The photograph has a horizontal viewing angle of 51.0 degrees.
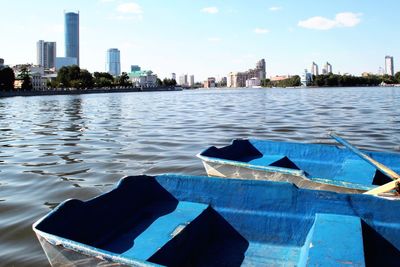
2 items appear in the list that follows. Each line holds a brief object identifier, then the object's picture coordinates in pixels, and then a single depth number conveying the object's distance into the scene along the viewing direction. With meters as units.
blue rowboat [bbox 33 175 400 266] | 4.05
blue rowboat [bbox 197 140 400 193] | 6.91
